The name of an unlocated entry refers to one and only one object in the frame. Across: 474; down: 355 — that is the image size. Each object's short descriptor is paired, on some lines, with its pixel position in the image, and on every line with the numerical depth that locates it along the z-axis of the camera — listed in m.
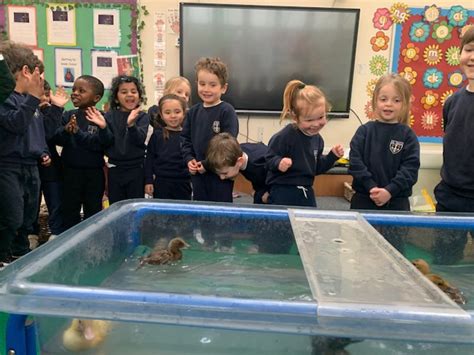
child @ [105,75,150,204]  2.62
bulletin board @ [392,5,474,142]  4.23
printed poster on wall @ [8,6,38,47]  4.15
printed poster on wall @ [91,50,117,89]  4.25
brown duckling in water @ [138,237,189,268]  1.49
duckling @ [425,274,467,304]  1.10
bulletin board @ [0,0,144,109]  4.15
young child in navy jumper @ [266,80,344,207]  2.09
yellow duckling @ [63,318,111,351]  0.87
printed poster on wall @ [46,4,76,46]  4.15
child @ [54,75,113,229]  2.66
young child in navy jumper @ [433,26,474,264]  1.97
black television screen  4.20
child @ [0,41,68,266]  2.21
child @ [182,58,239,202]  2.32
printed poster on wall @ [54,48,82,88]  4.25
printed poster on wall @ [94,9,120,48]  4.16
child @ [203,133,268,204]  2.14
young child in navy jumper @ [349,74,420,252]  2.04
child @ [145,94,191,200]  2.57
